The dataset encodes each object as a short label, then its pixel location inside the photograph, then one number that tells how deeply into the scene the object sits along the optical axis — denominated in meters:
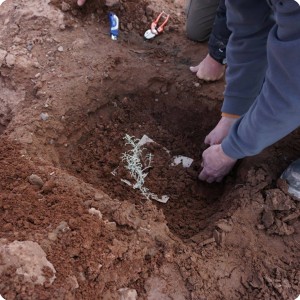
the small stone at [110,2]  3.23
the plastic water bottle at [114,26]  3.20
